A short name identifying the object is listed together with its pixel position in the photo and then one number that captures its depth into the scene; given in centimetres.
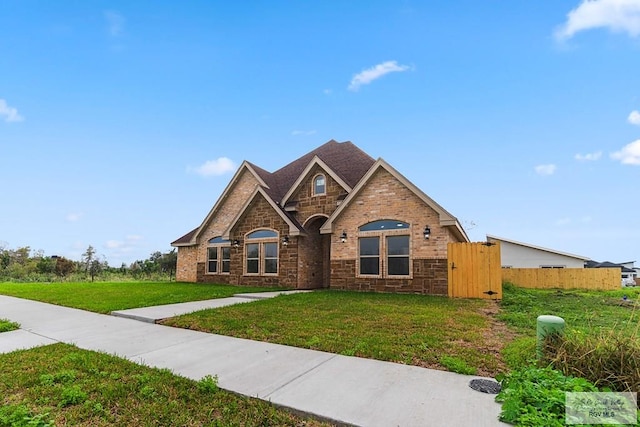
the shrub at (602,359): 330
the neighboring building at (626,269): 3590
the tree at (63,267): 2627
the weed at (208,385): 354
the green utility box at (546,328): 412
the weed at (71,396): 333
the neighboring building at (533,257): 2731
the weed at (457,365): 405
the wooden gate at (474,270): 1222
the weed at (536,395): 265
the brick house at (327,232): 1344
